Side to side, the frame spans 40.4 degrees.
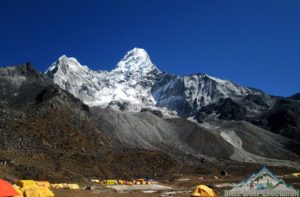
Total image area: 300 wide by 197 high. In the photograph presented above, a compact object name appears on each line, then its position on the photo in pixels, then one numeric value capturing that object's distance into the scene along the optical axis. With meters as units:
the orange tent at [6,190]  30.78
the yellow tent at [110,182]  74.81
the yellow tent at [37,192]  39.99
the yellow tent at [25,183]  46.95
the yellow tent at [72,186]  59.40
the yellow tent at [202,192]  41.06
